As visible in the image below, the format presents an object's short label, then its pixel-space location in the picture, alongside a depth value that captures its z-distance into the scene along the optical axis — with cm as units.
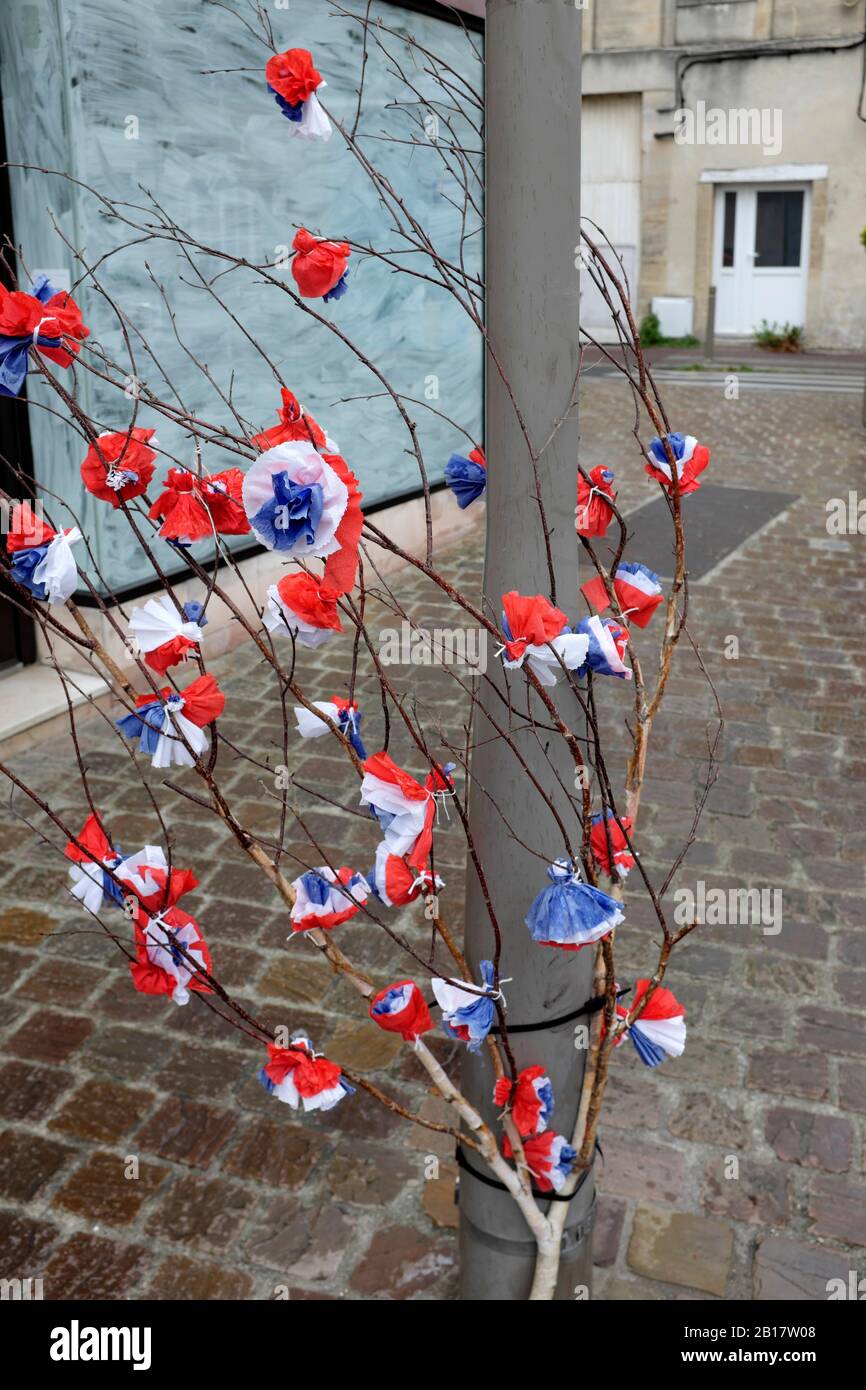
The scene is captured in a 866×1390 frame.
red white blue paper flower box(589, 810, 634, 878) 262
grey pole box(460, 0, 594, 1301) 213
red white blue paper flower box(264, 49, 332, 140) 227
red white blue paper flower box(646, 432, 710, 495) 268
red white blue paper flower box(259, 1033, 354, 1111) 260
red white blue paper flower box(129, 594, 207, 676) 218
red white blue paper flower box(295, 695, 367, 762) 262
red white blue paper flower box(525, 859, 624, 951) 219
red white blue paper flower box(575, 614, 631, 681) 223
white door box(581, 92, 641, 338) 2340
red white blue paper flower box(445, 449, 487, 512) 275
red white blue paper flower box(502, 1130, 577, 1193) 262
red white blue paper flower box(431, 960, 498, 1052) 239
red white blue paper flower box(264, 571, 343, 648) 214
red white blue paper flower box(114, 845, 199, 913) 262
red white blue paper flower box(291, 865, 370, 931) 255
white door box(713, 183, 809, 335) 2273
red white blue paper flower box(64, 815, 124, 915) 263
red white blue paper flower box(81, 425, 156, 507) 237
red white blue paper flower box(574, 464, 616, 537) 264
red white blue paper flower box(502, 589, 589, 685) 209
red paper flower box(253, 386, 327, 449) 218
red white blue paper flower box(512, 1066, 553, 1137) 257
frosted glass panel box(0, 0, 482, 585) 609
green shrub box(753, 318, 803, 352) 2253
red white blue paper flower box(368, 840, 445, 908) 223
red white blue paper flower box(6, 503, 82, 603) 226
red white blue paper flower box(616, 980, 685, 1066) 267
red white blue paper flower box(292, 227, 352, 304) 234
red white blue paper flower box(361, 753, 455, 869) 218
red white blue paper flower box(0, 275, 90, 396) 214
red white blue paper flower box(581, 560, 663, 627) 266
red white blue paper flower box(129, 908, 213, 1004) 262
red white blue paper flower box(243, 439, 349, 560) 185
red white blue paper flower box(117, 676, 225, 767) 231
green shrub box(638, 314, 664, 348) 2336
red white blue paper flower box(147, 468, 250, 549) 225
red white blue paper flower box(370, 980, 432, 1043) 248
